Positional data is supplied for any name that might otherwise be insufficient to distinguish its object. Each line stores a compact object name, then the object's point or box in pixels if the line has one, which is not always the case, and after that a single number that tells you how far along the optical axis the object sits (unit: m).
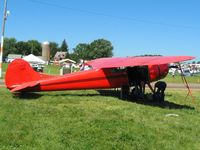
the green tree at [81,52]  119.78
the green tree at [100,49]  120.71
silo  101.01
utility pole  22.53
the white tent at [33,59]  37.04
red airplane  10.94
